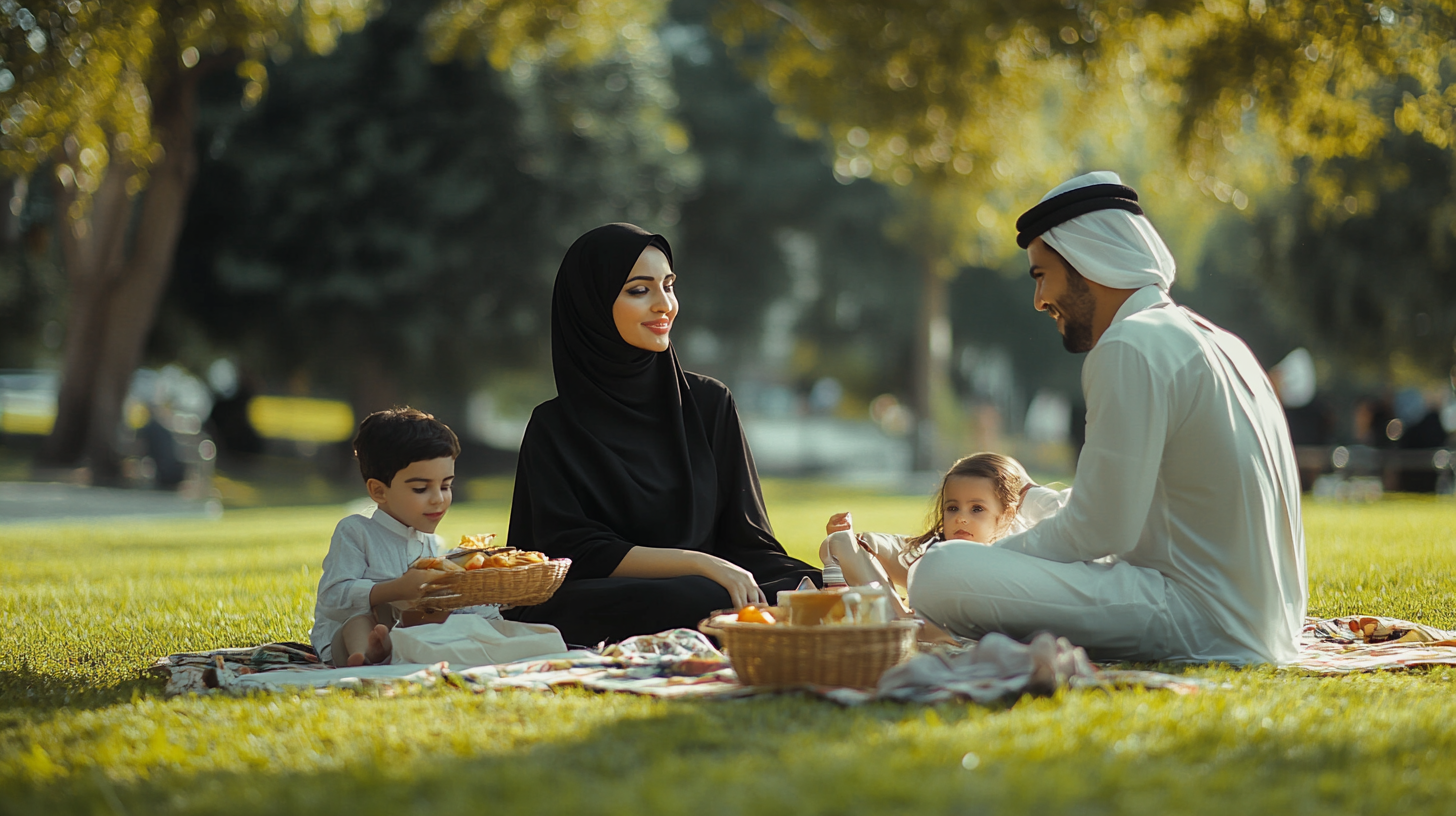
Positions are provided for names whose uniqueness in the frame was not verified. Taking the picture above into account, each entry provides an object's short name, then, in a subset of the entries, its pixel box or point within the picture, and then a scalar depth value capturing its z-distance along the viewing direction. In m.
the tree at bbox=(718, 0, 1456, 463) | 10.84
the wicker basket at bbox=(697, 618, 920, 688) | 3.49
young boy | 4.55
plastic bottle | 4.34
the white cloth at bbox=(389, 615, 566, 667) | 4.26
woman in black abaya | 4.69
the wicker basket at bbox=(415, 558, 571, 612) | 4.20
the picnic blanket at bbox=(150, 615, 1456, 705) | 3.41
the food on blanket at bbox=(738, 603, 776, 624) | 3.83
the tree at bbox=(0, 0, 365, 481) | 7.49
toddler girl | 5.15
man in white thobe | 3.85
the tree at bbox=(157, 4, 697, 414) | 19.77
